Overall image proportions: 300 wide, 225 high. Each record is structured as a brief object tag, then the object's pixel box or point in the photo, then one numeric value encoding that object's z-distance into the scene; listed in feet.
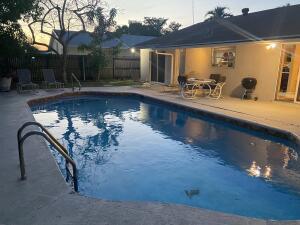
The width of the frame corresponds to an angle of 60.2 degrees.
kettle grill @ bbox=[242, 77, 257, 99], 37.29
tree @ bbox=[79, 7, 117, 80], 57.88
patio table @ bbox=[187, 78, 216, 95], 40.35
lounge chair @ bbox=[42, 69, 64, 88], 46.85
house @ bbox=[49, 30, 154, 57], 78.81
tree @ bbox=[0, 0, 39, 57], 40.93
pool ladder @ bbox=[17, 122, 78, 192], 11.80
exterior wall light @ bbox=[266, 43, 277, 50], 34.27
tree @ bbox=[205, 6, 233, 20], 118.97
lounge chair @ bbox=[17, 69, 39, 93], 43.09
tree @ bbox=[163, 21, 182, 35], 168.50
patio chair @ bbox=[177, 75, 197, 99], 42.57
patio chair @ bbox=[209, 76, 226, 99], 40.81
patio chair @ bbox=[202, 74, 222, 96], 41.66
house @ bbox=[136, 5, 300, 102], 34.76
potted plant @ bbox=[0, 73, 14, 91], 43.24
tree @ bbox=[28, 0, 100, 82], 52.24
